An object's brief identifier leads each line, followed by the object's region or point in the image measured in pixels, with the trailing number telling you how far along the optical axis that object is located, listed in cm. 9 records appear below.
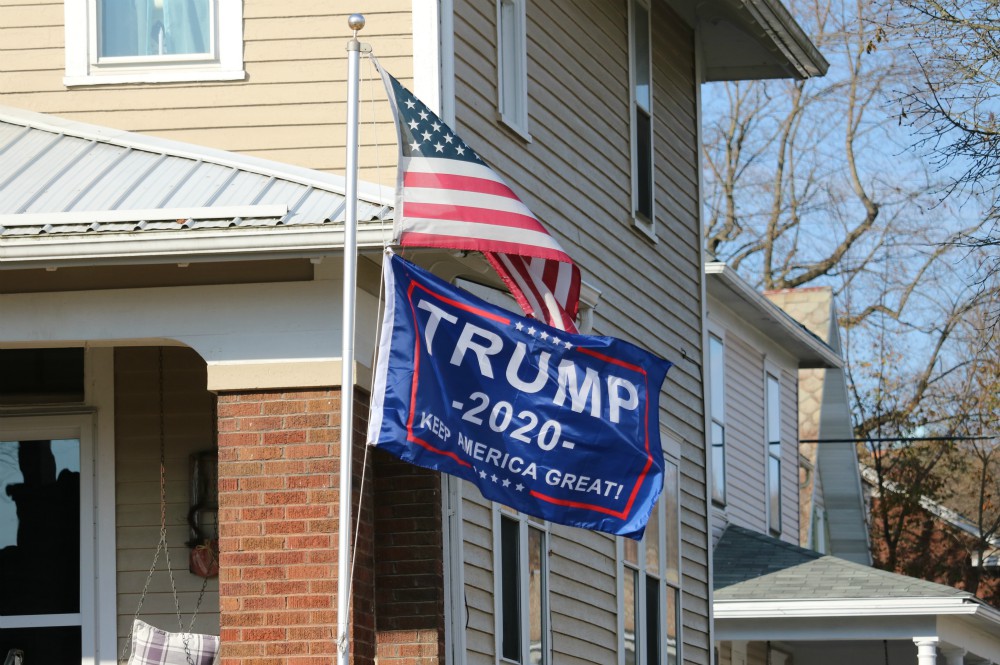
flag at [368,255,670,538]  1442
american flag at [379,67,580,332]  1533
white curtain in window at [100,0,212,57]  2070
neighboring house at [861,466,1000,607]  6809
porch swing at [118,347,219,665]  1892
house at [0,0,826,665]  1665
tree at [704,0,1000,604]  6629
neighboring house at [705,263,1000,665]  3638
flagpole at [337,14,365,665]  1420
